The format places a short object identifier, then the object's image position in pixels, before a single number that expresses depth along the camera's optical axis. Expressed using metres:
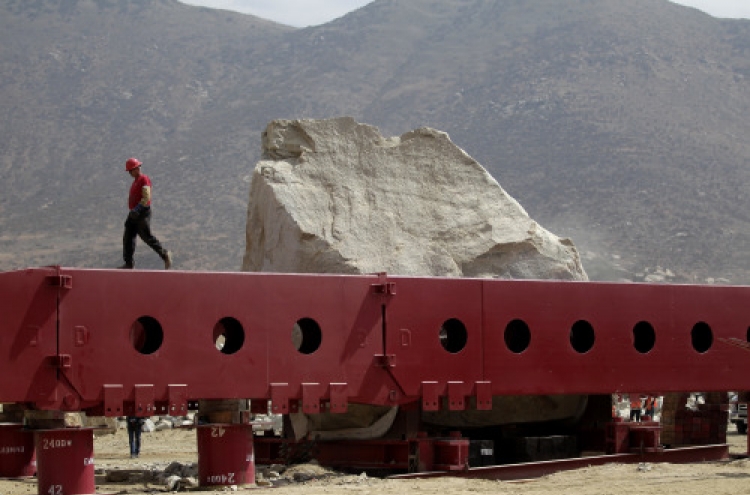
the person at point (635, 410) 31.32
